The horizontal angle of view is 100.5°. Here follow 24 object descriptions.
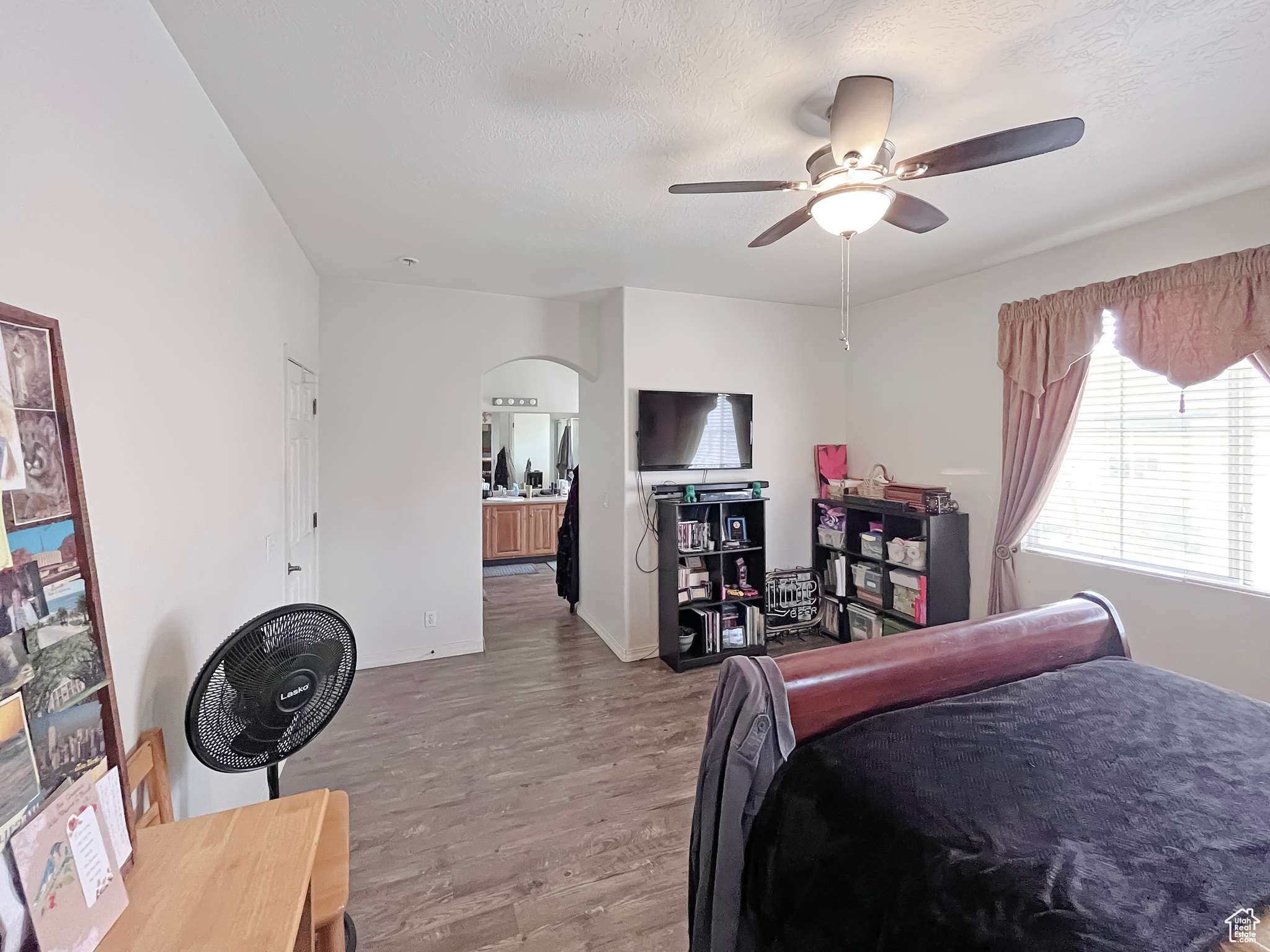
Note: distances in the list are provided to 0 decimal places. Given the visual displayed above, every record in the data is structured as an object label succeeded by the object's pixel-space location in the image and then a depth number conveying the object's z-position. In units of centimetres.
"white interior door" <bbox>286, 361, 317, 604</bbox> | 279
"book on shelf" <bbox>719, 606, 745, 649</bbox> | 382
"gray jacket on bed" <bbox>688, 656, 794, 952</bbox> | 143
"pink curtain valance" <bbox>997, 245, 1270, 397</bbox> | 227
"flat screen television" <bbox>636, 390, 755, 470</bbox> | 381
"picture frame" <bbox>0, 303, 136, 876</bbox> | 78
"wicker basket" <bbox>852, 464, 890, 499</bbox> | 397
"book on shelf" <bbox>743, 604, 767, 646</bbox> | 388
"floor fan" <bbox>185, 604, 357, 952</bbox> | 136
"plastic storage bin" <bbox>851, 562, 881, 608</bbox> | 388
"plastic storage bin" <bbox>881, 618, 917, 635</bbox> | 365
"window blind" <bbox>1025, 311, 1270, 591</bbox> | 236
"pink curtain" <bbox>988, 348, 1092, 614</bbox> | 296
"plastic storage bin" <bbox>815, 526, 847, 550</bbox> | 415
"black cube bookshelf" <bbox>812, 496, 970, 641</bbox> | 340
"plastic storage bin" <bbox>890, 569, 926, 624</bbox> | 347
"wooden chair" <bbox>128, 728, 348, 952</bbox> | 119
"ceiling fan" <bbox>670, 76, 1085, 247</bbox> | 143
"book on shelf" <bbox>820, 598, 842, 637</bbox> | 423
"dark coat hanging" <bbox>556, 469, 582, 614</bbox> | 484
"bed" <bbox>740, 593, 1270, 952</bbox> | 100
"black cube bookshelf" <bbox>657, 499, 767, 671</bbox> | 370
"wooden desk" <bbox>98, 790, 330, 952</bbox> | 80
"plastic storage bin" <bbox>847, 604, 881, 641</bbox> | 385
